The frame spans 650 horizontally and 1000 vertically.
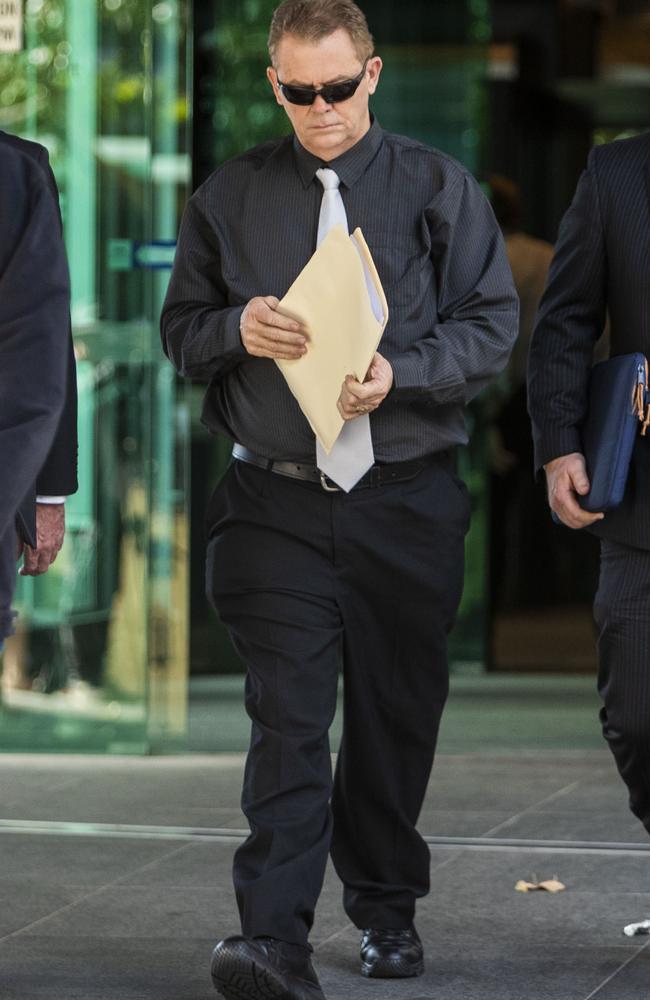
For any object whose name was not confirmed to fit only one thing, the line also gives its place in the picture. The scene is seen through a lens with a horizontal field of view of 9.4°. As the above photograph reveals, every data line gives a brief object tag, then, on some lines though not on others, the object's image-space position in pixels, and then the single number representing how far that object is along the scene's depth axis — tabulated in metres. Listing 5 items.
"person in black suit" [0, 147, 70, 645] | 6.51
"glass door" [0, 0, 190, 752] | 13.80
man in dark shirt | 8.12
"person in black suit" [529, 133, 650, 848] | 8.28
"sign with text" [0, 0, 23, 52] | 13.62
